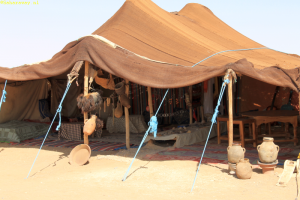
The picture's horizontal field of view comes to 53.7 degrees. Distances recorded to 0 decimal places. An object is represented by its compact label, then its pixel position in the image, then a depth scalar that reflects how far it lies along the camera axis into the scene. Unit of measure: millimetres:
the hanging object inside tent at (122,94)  5492
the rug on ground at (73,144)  6043
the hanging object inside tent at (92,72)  4924
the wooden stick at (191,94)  7508
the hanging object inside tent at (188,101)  7461
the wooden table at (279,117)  5516
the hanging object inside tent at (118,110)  6334
